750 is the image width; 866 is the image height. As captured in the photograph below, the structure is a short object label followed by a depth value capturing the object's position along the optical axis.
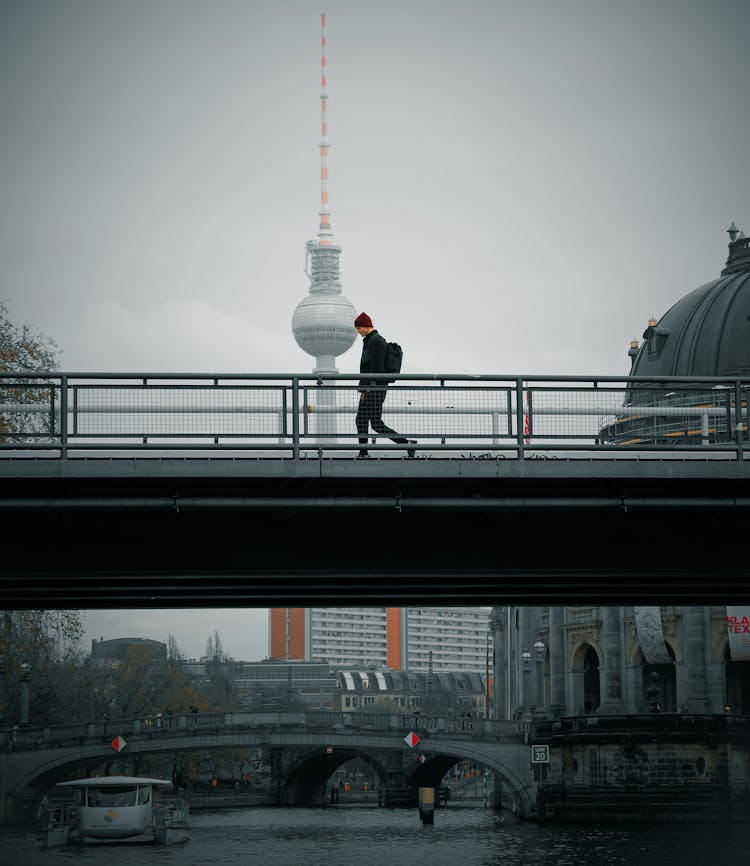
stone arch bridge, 88.38
